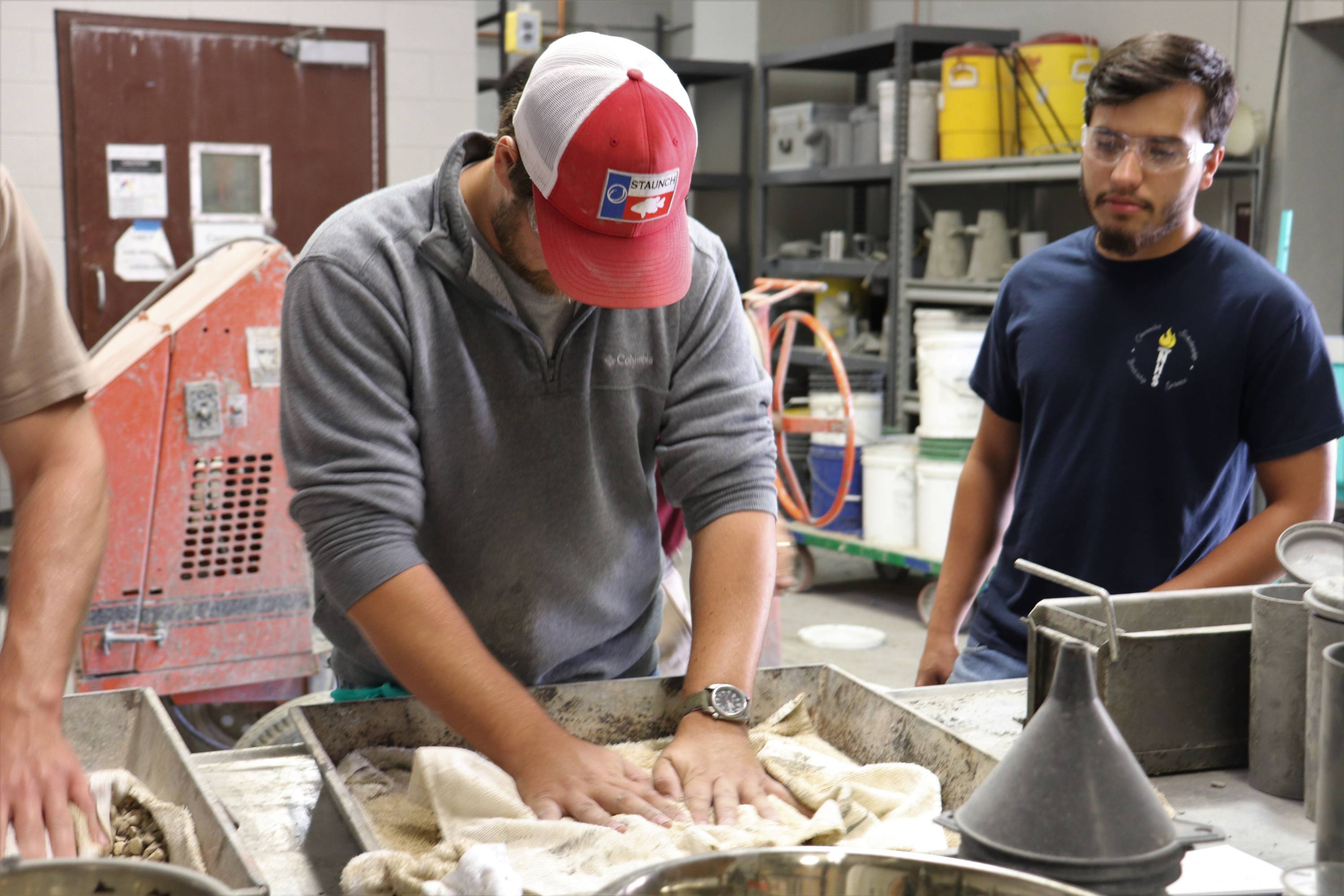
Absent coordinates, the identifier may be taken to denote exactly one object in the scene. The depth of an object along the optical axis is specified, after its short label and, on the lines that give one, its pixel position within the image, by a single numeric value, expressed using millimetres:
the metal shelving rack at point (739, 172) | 7270
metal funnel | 834
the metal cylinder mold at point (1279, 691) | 1388
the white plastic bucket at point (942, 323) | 5523
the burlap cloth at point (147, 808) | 1102
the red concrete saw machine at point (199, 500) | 3080
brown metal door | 5520
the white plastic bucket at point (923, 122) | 5742
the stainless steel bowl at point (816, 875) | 843
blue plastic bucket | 5625
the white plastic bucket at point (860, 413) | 5629
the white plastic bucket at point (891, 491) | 5352
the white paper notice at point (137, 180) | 5590
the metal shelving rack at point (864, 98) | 5785
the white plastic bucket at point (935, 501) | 5074
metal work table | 1238
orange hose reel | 4941
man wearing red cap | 1412
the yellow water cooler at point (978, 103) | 5434
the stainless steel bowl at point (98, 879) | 828
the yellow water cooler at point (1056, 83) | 5238
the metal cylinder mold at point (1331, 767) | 998
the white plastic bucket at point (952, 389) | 5020
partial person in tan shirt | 1221
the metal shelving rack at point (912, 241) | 5152
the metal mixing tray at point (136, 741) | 1214
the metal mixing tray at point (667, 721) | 1373
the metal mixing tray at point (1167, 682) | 1417
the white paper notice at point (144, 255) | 5652
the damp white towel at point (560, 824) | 1146
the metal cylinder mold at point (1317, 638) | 1246
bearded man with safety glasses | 2006
